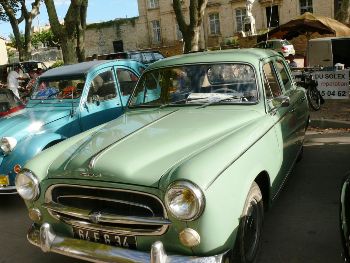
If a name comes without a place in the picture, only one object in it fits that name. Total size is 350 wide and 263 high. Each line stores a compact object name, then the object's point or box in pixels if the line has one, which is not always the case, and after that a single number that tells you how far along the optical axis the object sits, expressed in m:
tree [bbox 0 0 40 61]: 24.53
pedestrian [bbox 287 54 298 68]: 11.65
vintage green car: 2.72
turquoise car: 5.02
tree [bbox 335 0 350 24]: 17.61
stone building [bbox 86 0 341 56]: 35.44
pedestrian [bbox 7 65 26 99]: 12.21
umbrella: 14.58
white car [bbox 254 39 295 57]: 22.05
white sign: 9.30
